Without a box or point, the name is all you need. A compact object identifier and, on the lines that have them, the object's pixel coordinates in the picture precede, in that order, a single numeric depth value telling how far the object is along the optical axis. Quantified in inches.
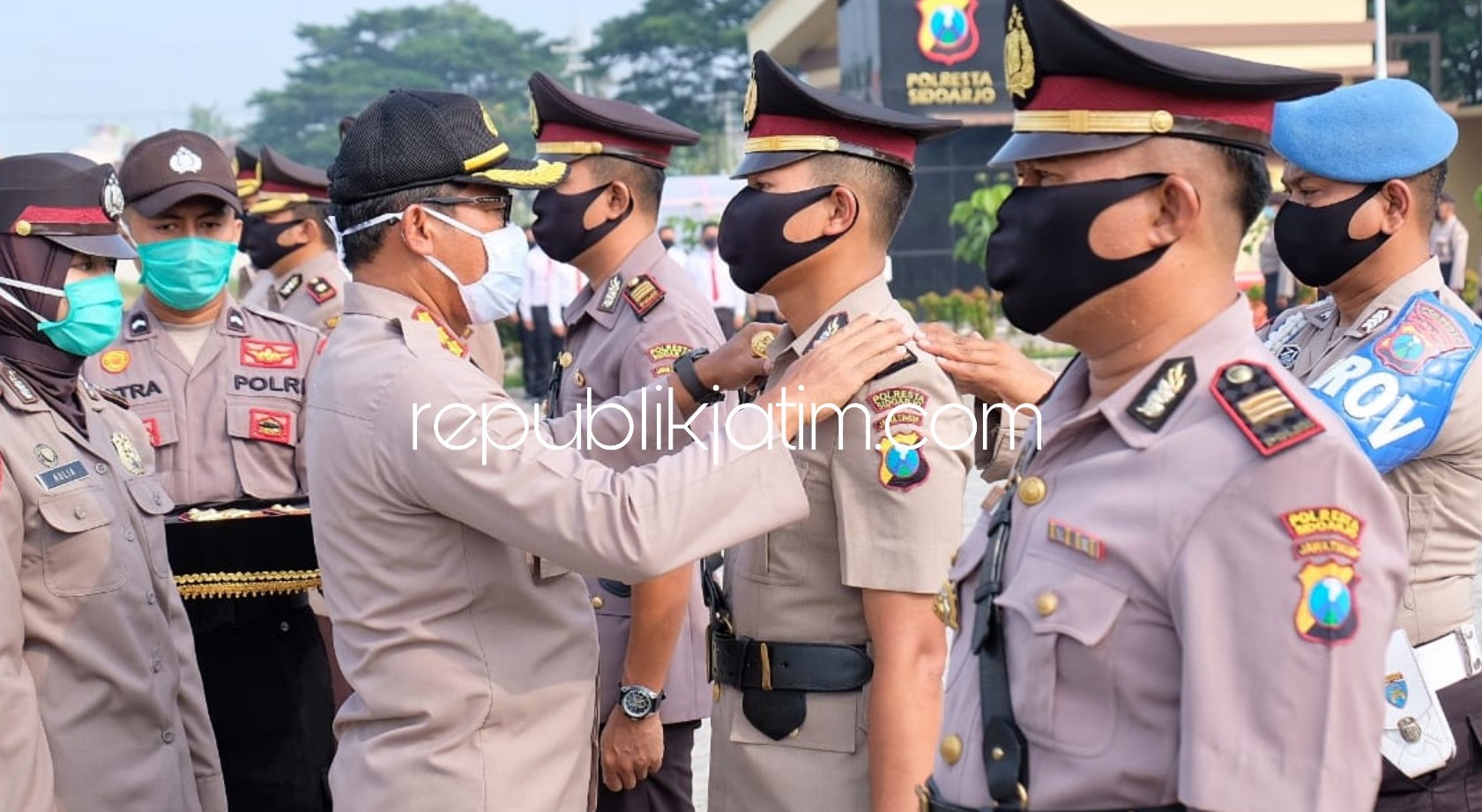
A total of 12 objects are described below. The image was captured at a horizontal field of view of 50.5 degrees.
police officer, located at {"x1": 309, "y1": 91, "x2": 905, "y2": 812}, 107.4
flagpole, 791.0
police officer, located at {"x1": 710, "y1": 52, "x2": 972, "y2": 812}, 117.4
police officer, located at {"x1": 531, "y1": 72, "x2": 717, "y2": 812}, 142.3
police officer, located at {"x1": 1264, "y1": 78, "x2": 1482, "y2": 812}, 120.4
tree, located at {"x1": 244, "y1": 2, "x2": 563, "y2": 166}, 3280.0
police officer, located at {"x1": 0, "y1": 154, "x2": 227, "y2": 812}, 124.9
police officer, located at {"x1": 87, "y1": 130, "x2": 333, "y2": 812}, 176.2
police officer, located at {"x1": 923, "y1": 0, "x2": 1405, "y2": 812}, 72.6
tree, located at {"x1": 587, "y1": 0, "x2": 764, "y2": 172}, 2539.4
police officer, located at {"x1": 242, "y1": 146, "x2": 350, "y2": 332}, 277.0
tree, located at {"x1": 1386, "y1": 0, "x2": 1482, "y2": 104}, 1615.4
